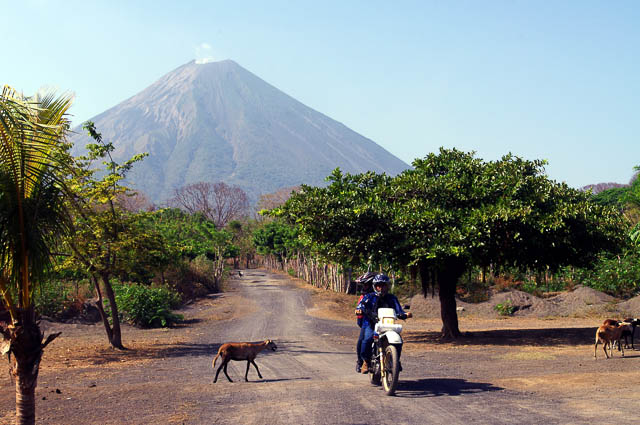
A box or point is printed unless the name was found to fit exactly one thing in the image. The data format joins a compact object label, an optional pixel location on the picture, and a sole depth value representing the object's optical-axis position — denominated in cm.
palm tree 584
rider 877
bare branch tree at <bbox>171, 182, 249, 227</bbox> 10726
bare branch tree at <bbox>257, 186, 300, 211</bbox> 9432
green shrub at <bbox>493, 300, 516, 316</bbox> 2394
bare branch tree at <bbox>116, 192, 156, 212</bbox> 9669
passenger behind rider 904
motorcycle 794
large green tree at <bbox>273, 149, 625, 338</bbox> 1334
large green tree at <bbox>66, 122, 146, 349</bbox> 1360
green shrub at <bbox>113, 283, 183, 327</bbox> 2108
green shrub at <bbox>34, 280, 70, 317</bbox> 2064
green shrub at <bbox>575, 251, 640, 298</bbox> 2492
